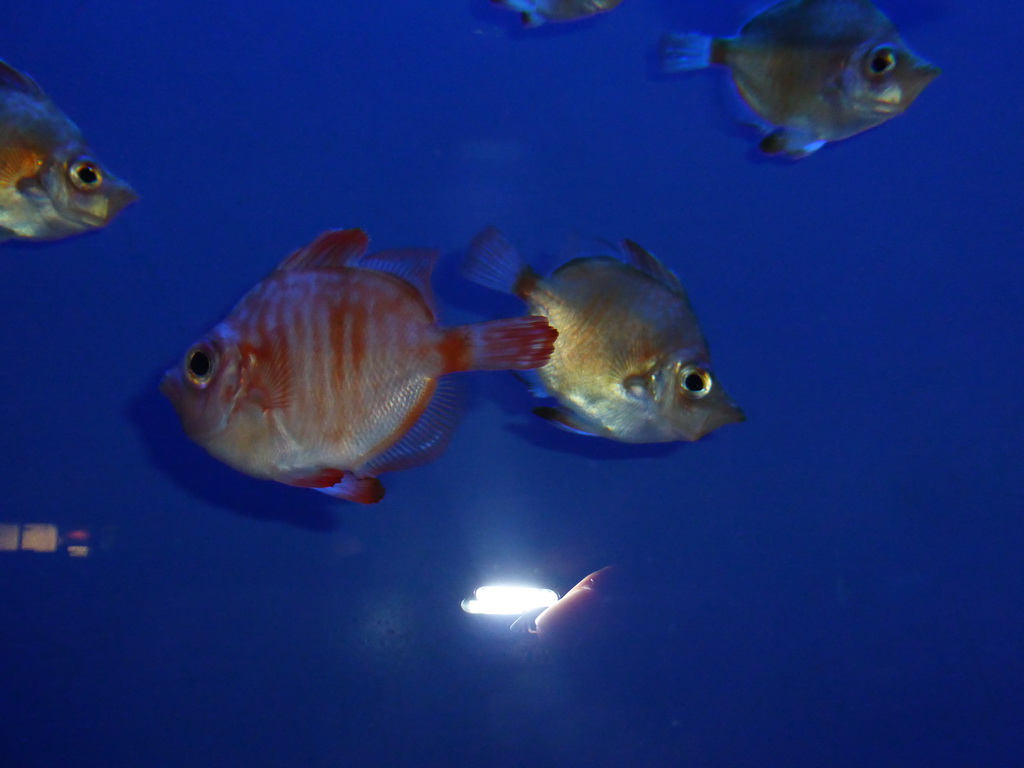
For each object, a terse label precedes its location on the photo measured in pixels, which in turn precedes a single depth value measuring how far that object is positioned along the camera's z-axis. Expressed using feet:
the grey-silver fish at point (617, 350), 0.98
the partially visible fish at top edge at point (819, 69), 1.04
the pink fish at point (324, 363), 0.85
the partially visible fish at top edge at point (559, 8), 1.09
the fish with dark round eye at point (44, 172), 0.93
